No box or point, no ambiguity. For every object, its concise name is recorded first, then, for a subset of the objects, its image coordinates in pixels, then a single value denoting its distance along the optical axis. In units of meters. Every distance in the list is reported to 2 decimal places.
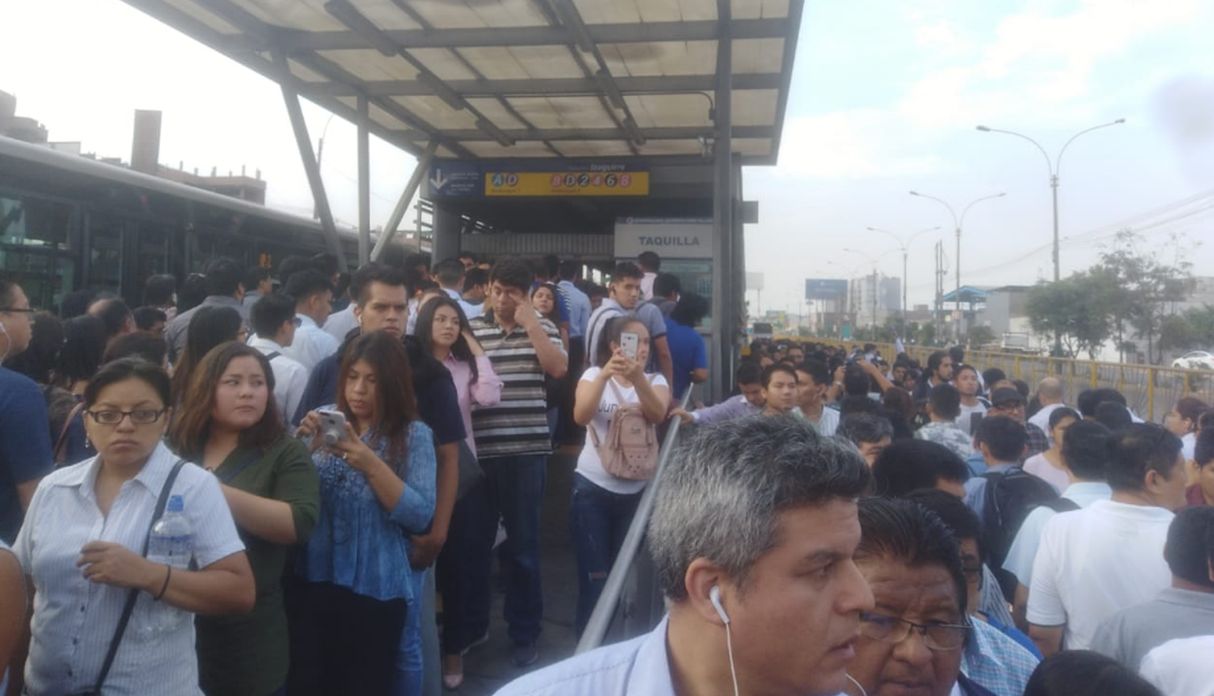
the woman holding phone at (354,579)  3.53
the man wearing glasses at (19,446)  3.14
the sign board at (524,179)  13.75
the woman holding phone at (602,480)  4.88
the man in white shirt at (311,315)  5.16
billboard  100.75
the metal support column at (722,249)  9.57
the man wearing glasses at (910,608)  2.17
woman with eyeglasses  2.61
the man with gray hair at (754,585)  1.56
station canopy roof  7.93
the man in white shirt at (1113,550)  3.79
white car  29.49
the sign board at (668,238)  14.27
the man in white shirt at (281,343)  4.24
